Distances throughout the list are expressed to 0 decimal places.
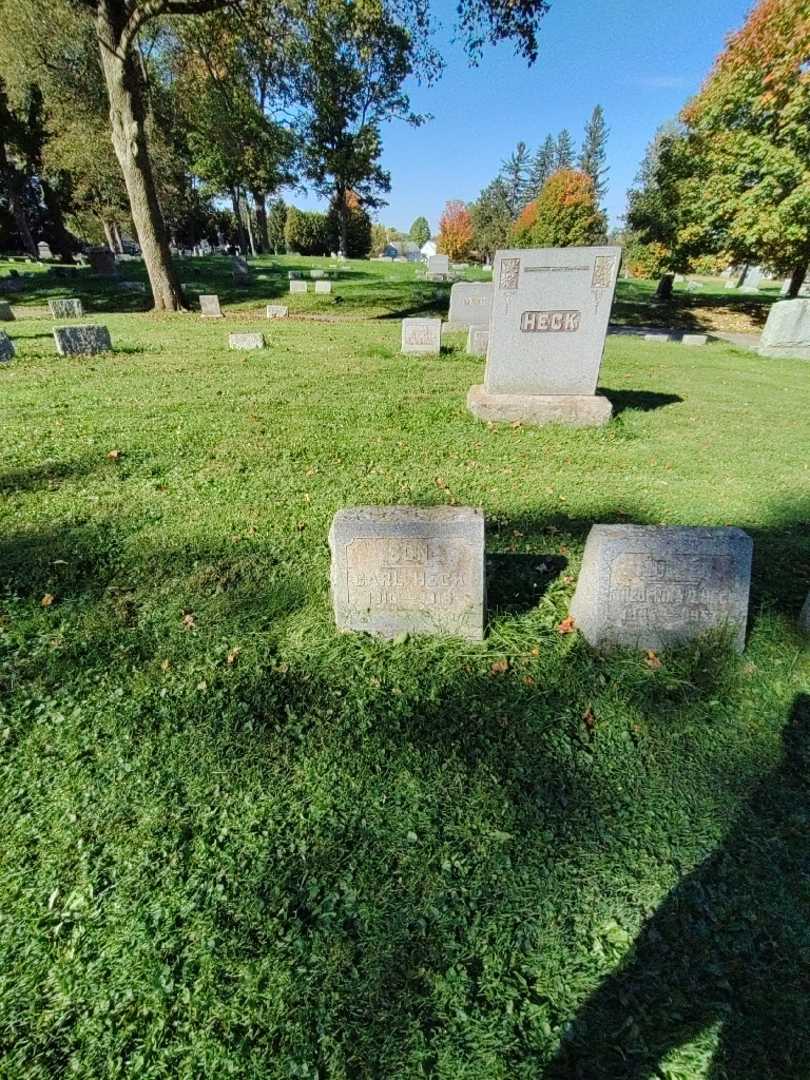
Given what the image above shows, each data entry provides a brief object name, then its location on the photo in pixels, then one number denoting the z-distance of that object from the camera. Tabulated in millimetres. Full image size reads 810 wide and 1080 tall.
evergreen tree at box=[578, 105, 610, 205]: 74312
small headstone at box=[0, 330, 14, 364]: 8391
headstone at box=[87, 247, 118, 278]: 22797
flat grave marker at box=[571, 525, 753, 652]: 2457
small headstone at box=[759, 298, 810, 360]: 12438
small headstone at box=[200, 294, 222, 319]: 14125
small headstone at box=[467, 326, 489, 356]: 10477
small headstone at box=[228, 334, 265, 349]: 10148
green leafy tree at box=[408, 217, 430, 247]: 117556
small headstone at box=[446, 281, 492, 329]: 13773
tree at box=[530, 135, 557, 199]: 80125
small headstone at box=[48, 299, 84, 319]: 13359
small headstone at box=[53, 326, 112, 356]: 8727
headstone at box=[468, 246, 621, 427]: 5832
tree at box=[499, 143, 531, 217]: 79750
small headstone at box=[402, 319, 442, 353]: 10188
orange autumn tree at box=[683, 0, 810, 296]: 14625
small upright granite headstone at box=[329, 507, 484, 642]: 2525
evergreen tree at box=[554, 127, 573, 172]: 80188
